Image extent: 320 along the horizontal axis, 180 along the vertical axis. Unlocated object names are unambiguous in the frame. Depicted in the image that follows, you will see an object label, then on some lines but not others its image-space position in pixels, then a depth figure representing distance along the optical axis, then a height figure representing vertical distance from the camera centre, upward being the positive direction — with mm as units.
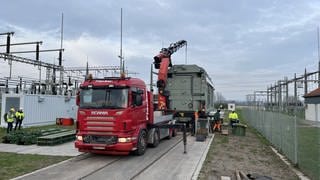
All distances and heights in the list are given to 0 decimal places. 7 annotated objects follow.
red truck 8715 -592
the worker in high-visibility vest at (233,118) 18118 -1250
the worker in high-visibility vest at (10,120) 15186 -1300
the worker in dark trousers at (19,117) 15931 -1165
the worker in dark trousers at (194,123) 15322 -1441
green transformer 15807 +719
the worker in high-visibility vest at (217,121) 16902 -1418
